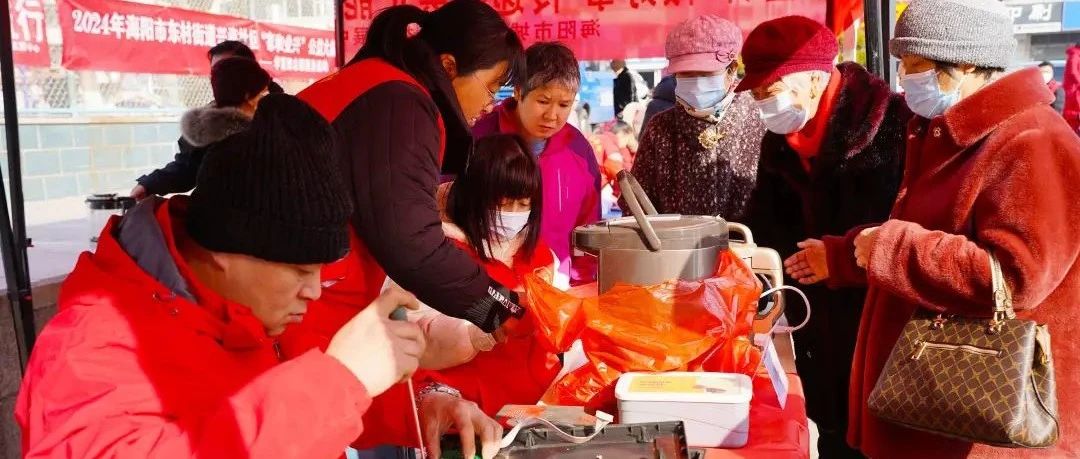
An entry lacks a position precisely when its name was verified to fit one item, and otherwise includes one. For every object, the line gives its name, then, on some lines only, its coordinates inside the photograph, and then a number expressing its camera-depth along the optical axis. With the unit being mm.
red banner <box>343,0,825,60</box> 4137
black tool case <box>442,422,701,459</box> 1411
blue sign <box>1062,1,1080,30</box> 18438
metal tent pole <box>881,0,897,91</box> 3547
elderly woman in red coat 1852
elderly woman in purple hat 3246
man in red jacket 1016
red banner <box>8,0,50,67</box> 5523
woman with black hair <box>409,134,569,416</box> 2203
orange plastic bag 1874
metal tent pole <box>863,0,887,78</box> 3506
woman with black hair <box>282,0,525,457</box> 1908
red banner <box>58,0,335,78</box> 4801
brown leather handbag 1850
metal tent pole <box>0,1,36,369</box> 2643
